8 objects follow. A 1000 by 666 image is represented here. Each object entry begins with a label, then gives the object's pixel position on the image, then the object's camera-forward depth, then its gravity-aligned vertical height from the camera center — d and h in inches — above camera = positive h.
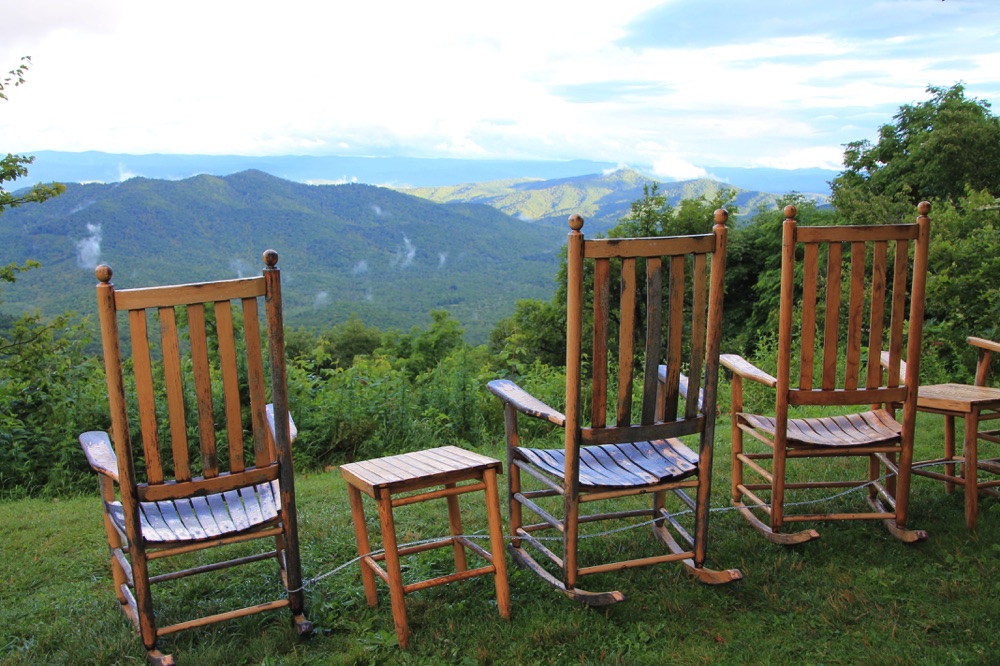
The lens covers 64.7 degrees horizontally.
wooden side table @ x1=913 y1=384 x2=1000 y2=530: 139.4 -45.5
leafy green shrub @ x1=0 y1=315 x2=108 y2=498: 211.8 -62.4
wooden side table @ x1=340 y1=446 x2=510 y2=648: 106.5 -43.4
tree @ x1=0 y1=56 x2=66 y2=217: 267.3 +6.9
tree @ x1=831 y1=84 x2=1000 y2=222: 874.1 +18.9
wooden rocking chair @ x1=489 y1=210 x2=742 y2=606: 106.6 -32.3
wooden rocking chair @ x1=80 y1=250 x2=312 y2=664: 95.3 -34.1
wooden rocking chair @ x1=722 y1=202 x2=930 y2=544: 126.3 -34.4
